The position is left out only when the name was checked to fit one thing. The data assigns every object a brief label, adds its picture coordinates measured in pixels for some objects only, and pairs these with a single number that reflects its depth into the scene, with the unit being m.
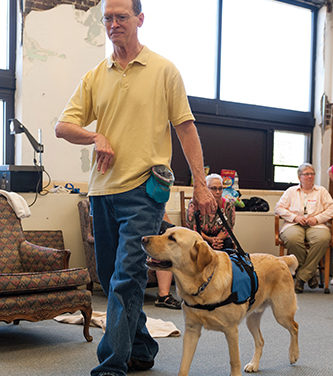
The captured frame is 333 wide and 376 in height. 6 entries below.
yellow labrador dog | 1.97
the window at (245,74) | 6.00
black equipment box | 4.34
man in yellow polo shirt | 2.00
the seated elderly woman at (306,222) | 5.21
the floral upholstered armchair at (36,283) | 2.81
